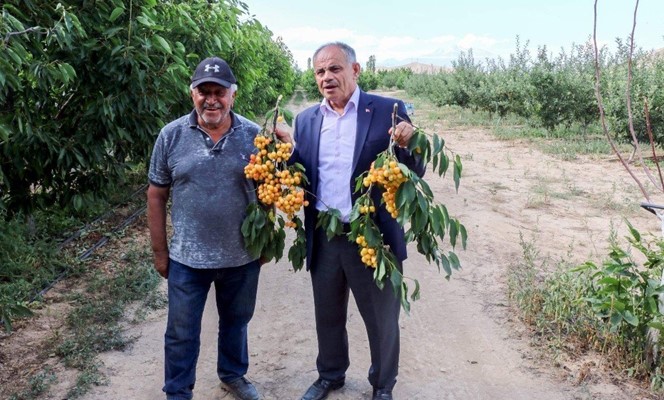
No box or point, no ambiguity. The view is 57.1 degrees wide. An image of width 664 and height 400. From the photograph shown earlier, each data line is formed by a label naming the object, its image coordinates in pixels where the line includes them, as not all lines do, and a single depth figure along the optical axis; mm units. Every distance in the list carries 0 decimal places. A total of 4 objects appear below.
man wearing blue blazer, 2746
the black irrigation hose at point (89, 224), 6195
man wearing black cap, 2846
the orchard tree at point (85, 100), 3857
